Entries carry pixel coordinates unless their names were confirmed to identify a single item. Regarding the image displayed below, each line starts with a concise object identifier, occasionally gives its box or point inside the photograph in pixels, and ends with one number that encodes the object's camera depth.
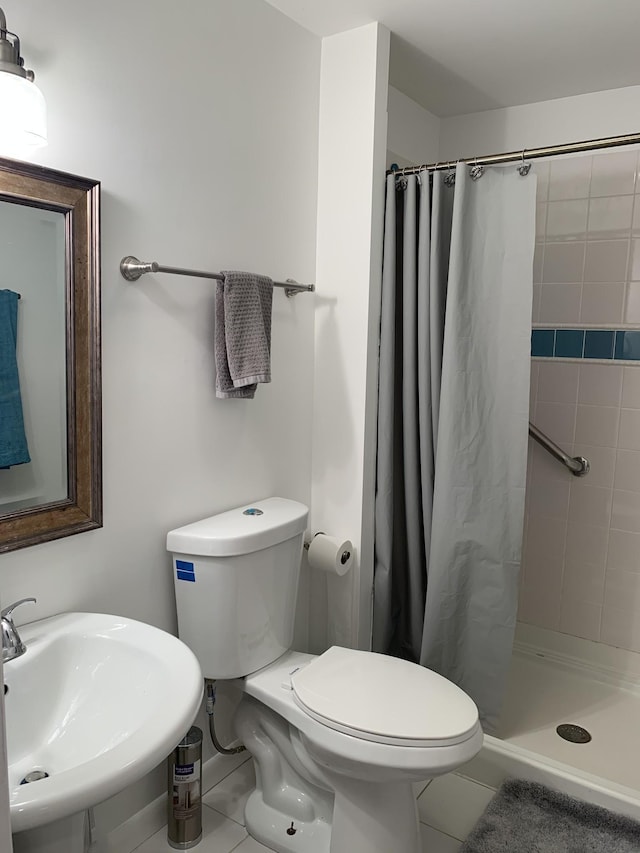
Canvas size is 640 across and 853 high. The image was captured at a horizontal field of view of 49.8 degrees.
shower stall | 2.54
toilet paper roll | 2.10
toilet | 1.53
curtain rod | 1.85
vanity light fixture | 1.20
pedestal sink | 1.14
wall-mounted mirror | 1.34
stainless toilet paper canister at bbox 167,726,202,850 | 1.73
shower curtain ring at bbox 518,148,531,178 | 2.02
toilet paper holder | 2.12
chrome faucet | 1.27
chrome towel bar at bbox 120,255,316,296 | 1.58
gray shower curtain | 2.09
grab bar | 2.66
